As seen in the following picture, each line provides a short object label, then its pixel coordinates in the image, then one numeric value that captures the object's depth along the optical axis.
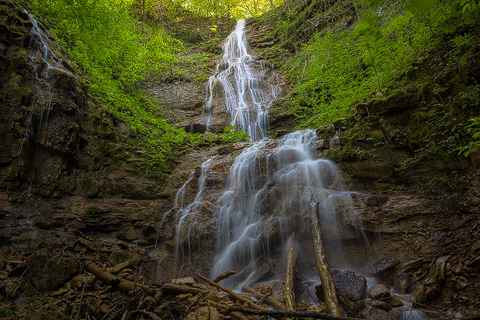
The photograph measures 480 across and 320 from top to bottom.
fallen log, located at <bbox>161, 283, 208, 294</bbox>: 4.67
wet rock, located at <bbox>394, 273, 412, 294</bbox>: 4.97
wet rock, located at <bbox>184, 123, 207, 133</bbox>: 12.34
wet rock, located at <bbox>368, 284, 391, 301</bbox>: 4.70
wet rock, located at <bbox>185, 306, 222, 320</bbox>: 4.10
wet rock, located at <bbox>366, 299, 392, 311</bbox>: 4.47
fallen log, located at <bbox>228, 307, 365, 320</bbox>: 3.52
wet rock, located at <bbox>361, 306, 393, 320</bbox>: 4.34
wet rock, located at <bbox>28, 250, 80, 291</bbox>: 5.05
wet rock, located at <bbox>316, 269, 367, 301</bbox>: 4.68
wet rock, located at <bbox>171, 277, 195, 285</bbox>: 5.10
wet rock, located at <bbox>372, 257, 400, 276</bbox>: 5.37
